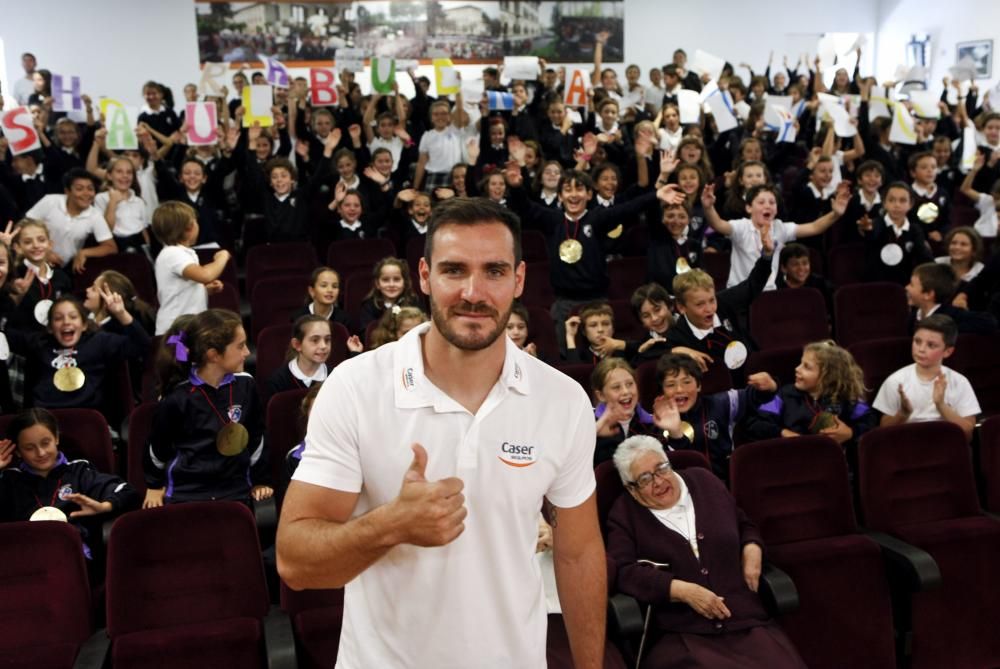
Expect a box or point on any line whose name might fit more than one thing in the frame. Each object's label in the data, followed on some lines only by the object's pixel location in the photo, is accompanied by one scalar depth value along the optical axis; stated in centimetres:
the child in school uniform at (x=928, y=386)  414
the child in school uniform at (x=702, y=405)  378
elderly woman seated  284
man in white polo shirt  148
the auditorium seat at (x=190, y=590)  269
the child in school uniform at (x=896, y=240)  607
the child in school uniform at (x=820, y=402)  393
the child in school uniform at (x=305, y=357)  415
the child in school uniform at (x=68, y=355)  420
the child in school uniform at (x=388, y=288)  508
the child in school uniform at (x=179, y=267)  483
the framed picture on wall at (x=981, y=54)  1288
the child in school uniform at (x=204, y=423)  352
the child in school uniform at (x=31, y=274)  463
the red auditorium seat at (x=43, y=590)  279
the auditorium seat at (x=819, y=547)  313
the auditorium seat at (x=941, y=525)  322
